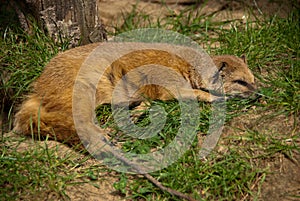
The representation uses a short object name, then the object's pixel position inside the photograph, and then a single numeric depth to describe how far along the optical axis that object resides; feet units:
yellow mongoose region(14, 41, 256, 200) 23.98
